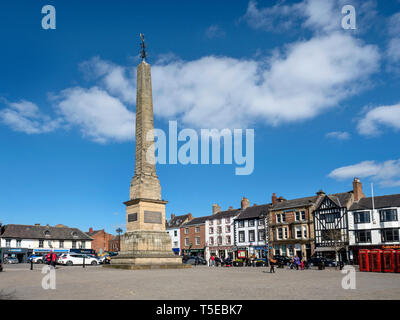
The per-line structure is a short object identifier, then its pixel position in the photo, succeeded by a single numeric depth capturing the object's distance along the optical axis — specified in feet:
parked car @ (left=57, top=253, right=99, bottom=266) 133.59
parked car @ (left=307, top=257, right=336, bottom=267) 128.16
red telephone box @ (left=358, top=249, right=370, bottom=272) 86.28
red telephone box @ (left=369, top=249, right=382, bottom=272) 83.61
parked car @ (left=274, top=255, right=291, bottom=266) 130.00
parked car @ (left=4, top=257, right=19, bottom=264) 179.79
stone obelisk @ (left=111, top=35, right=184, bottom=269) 80.79
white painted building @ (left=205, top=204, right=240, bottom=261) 213.05
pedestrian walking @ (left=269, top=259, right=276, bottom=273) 77.92
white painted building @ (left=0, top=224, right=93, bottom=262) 208.74
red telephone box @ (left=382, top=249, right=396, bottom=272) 80.90
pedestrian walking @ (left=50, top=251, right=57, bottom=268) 83.30
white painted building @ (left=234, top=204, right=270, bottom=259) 192.65
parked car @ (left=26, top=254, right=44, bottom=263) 176.86
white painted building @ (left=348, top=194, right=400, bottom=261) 145.07
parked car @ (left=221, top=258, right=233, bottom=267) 130.66
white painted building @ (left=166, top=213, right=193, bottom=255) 245.45
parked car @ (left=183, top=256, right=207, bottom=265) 153.69
